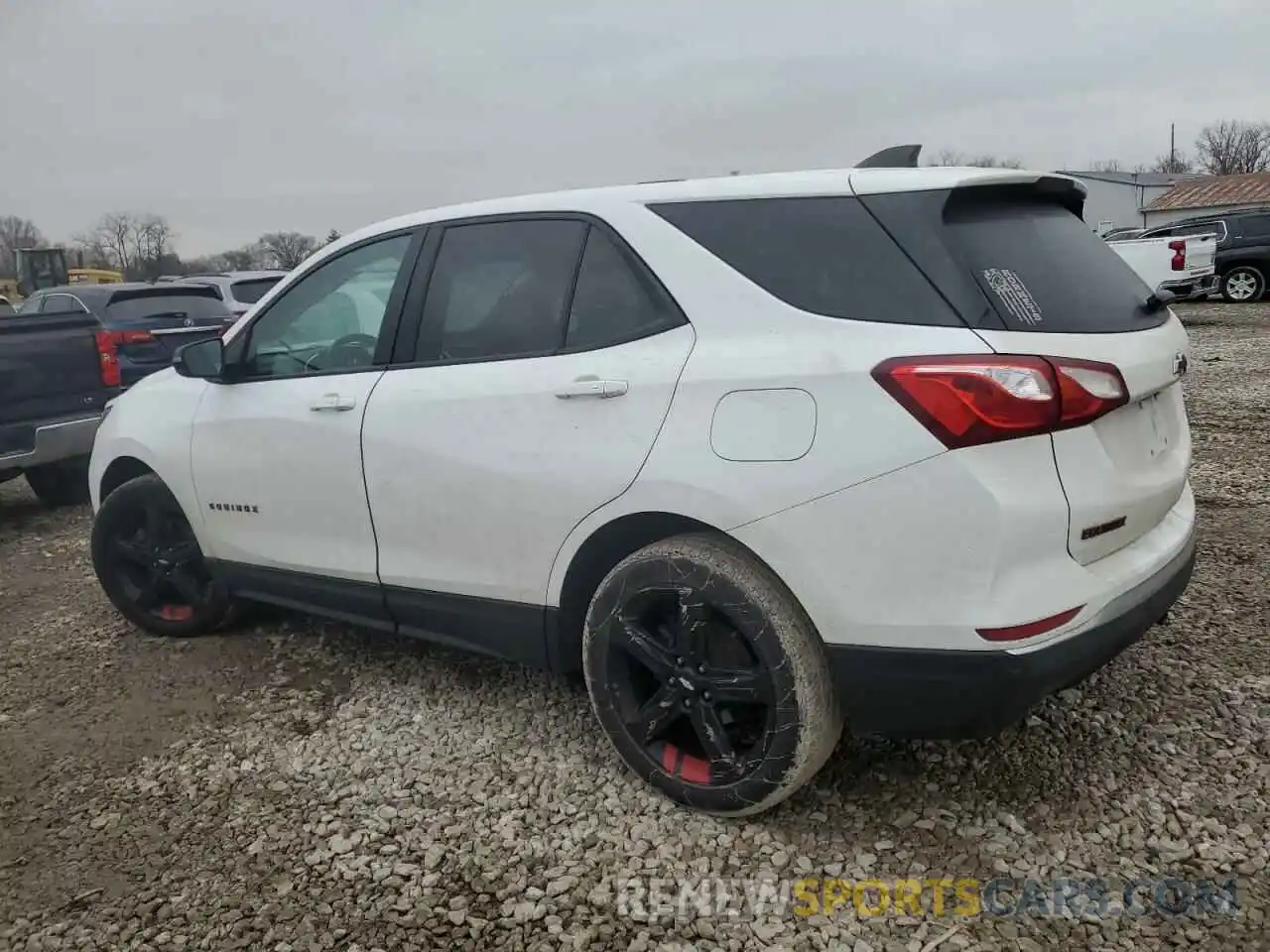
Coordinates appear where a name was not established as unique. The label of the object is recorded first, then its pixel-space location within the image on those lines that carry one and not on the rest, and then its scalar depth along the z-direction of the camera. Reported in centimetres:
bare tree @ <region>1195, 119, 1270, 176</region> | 7356
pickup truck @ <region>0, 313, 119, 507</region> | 609
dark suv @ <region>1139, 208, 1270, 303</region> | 1850
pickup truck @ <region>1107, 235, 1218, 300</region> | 1680
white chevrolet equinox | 224
